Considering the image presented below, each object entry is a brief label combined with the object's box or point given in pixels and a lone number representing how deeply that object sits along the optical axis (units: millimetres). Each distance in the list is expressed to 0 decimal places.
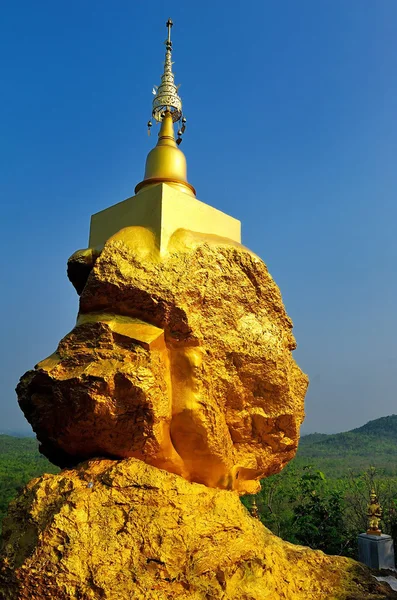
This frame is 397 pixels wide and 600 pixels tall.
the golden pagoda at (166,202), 5641
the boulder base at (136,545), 3807
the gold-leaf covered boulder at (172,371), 4668
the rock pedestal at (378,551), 9266
